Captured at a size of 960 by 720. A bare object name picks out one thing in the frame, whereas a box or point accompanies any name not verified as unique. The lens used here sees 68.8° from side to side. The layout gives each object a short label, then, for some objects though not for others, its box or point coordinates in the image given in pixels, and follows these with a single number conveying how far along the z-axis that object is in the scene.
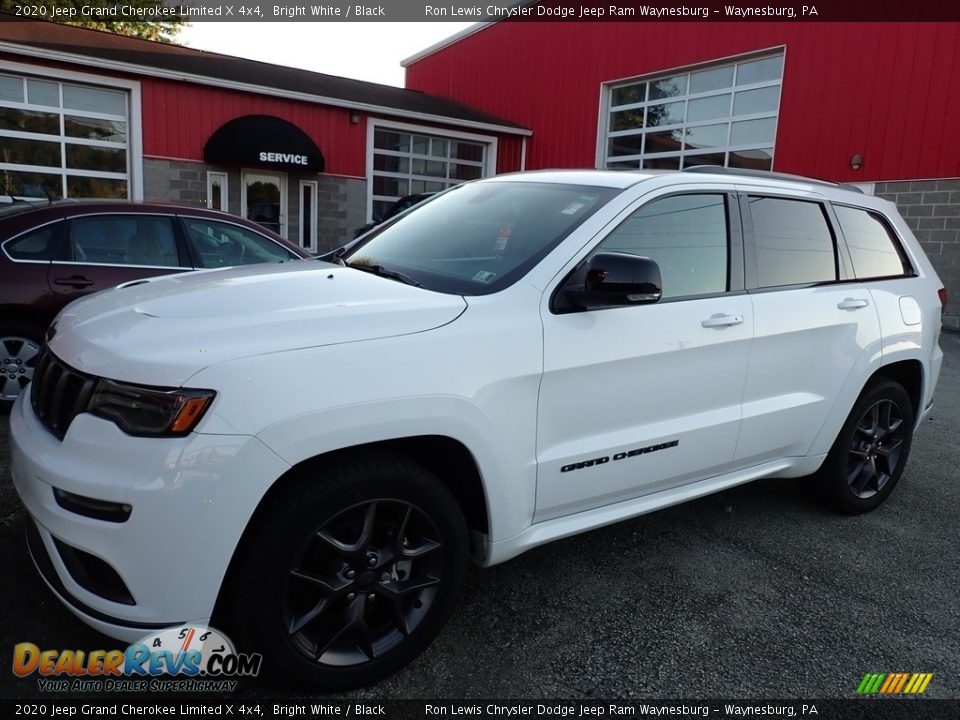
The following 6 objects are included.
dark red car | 5.17
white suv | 2.00
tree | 24.91
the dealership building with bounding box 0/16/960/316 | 11.91
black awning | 14.41
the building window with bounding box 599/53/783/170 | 13.99
